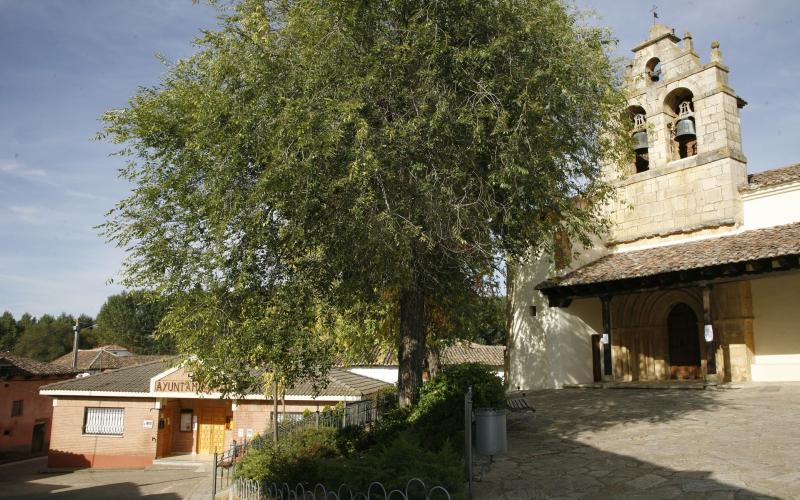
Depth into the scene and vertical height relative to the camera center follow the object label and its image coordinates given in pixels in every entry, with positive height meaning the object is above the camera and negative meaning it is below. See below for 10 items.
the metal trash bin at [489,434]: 7.87 -1.15
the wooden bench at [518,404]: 11.68 -1.15
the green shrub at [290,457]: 9.74 -2.14
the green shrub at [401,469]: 6.16 -1.34
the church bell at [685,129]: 16.89 +6.30
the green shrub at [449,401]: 9.29 -0.86
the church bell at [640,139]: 17.88 +6.39
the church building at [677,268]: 14.70 +2.06
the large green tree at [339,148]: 8.74 +3.04
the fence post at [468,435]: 6.71 -1.00
